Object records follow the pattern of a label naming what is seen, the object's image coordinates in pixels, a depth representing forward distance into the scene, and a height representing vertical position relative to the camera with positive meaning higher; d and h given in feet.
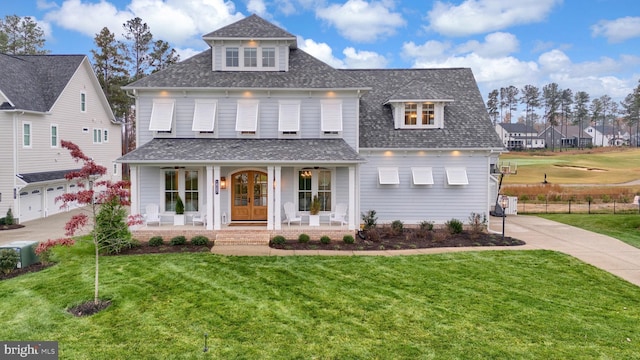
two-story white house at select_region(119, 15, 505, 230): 50.98 +4.33
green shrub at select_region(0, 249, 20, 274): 36.17 -8.84
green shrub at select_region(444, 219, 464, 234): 55.11 -8.51
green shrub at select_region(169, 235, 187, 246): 47.06 -9.00
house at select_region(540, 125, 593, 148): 292.20 +26.85
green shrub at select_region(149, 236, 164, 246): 46.39 -8.88
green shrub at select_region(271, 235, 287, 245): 47.42 -9.01
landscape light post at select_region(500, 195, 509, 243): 50.52 -4.29
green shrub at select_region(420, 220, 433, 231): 56.65 -8.55
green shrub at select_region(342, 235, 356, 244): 48.44 -9.06
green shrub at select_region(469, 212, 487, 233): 56.56 -7.87
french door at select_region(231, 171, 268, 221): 54.65 -3.75
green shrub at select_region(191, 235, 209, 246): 46.89 -8.97
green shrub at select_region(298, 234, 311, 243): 48.42 -8.90
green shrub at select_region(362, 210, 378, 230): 56.13 -7.55
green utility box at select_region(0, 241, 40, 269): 37.45 -8.36
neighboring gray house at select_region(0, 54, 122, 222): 64.28 +9.61
